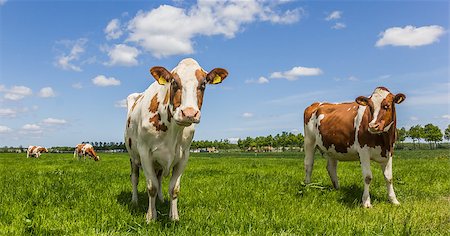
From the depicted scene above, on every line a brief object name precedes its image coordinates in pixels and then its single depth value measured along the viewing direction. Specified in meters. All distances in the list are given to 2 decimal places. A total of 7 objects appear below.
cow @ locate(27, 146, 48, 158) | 45.73
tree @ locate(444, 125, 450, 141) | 129.96
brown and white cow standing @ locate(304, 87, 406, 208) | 7.34
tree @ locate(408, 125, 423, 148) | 133.00
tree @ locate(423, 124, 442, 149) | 127.94
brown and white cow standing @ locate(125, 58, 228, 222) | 4.94
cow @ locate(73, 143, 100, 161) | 37.25
